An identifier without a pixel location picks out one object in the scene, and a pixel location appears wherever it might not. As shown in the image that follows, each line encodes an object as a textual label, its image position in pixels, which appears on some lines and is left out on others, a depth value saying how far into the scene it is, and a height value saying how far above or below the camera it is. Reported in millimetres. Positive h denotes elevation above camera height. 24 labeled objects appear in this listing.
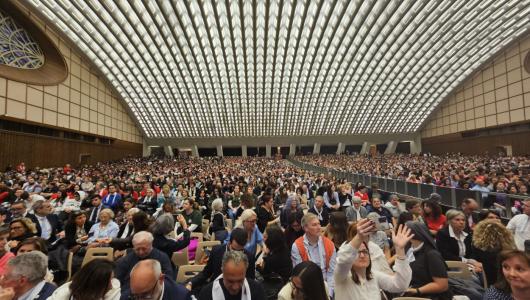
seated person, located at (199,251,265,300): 2334 -1189
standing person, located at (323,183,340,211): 8180 -1311
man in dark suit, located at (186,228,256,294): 3248 -1309
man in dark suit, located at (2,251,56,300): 2428 -1125
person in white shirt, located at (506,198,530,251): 4793 -1319
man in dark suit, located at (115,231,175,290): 3109 -1211
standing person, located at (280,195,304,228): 5902 -1152
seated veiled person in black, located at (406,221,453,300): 2740 -1223
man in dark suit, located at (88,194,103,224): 6434 -1336
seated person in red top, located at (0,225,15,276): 3377 -1224
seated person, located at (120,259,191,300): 2150 -1078
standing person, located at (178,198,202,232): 6414 -1457
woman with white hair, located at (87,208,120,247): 5180 -1426
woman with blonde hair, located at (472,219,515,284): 3133 -1050
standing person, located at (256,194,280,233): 6012 -1390
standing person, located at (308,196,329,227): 6816 -1429
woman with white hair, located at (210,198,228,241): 5562 -1456
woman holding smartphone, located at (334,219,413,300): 2252 -1080
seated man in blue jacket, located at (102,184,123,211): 8234 -1367
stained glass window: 22000 +10157
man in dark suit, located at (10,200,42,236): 5965 -1170
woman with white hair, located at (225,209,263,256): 3963 -1105
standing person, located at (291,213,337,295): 3238 -1176
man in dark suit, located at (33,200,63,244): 5418 -1307
